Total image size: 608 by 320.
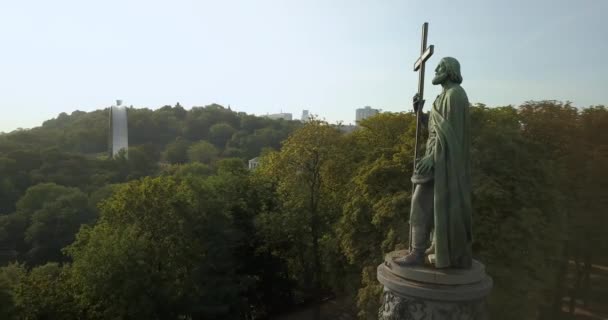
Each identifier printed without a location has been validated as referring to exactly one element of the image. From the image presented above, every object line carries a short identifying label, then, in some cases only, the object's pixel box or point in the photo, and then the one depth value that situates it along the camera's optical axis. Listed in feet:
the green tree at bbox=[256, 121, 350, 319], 66.13
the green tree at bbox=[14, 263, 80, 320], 50.57
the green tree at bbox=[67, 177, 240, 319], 51.39
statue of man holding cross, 20.72
